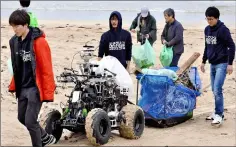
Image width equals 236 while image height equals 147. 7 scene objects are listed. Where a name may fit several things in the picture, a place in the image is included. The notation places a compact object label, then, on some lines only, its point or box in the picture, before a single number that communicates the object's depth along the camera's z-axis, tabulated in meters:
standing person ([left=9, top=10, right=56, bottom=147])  10.22
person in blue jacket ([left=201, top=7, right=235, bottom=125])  13.78
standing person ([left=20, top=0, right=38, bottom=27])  15.40
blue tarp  13.98
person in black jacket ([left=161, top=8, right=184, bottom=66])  16.72
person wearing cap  18.44
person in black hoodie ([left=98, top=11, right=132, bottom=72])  14.01
